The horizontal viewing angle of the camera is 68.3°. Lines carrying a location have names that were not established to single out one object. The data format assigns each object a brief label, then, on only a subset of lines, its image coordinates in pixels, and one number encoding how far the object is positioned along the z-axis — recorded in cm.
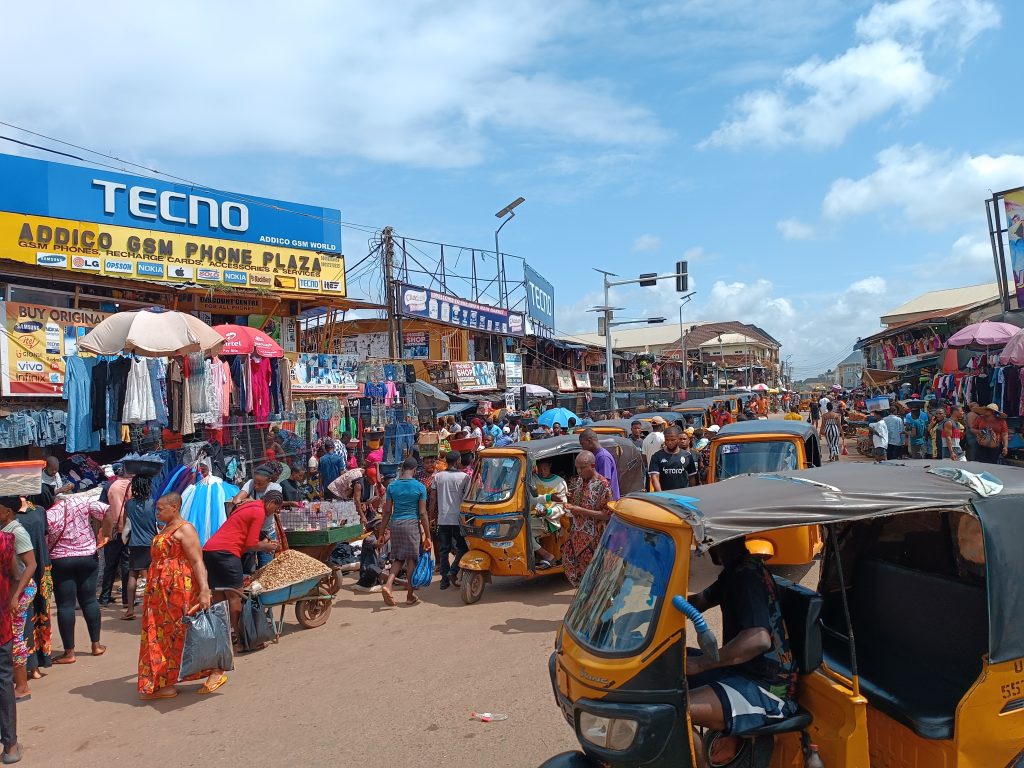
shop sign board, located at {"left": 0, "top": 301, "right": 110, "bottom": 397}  1292
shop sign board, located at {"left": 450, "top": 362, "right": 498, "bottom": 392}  2469
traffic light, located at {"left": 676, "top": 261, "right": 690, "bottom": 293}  2702
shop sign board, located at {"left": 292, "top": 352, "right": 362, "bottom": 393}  1705
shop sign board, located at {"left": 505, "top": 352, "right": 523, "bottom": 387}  2828
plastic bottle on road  514
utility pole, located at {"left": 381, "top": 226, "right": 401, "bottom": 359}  2064
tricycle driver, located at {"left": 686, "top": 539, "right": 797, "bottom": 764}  314
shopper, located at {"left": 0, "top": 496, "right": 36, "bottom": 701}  550
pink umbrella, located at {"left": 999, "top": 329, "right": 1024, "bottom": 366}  1334
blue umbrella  1848
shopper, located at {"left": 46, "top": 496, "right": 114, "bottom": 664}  709
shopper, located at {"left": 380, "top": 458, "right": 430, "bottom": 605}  888
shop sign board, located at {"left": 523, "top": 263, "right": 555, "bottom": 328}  3178
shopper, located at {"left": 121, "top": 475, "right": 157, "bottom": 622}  877
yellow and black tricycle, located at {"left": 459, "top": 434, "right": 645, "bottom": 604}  863
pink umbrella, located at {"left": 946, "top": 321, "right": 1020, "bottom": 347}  1603
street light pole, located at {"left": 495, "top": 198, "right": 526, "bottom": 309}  2853
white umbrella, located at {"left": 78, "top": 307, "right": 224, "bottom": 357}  973
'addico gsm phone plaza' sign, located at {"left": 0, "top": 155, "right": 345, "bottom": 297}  1505
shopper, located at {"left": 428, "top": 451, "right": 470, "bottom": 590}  968
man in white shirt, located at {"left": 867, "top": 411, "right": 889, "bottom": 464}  1609
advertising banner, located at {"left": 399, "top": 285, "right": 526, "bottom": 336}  2195
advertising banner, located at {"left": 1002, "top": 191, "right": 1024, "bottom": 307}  2139
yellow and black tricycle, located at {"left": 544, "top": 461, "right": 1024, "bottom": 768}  305
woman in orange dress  603
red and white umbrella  1174
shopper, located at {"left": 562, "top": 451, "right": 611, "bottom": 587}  727
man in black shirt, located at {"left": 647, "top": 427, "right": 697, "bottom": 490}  977
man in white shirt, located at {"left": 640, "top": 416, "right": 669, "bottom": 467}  1339
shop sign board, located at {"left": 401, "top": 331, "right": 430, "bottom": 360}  2780
